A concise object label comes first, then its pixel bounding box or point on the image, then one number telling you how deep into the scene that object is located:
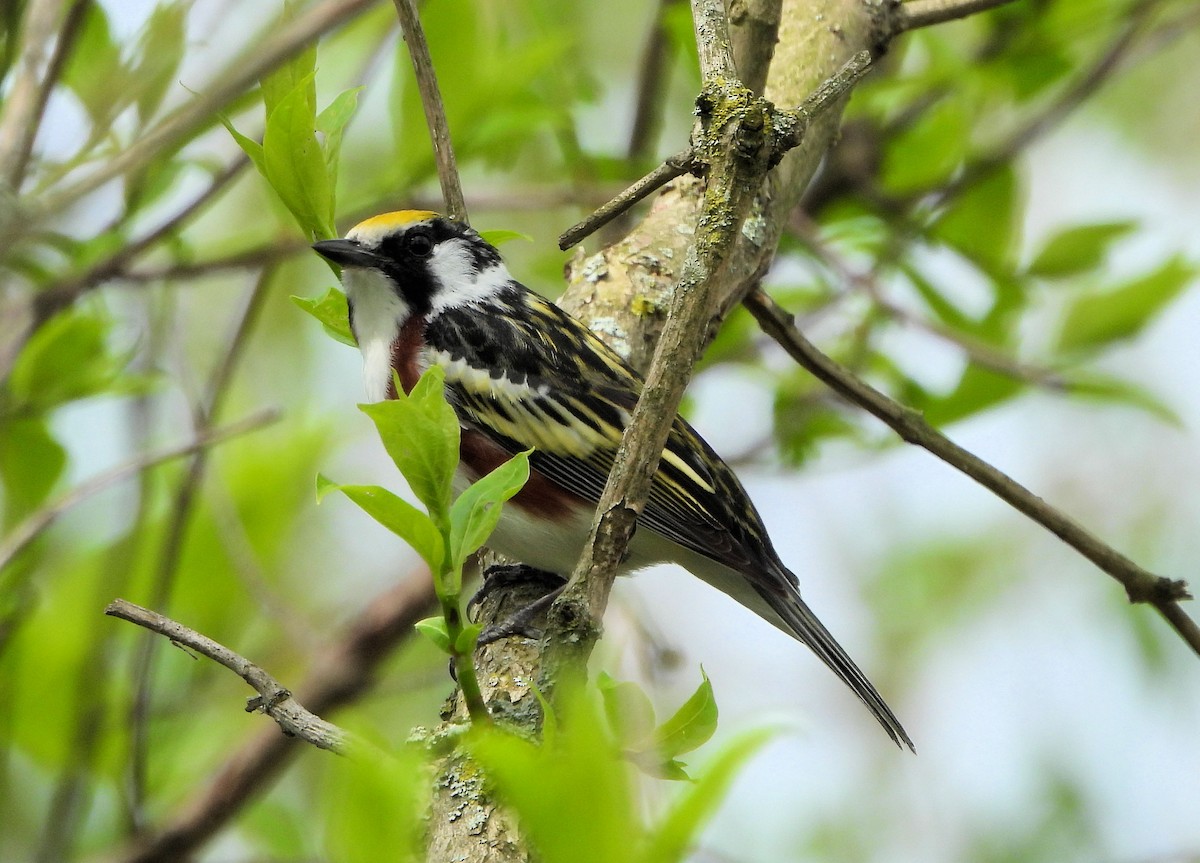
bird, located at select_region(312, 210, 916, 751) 6.58
